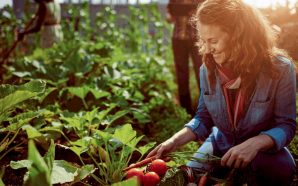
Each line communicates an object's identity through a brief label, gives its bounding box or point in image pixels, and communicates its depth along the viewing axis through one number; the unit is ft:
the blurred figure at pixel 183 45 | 12.96
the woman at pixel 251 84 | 6.81
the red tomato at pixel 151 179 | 6.50
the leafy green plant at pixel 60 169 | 5.69
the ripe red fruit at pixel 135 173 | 6.60
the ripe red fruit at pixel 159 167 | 6.68
